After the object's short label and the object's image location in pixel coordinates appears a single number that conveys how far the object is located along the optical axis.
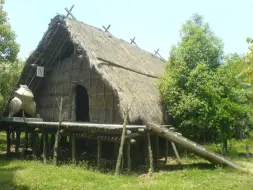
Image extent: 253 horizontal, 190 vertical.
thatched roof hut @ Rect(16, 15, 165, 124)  12.86
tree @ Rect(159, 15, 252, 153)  13.80
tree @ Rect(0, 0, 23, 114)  17.78
